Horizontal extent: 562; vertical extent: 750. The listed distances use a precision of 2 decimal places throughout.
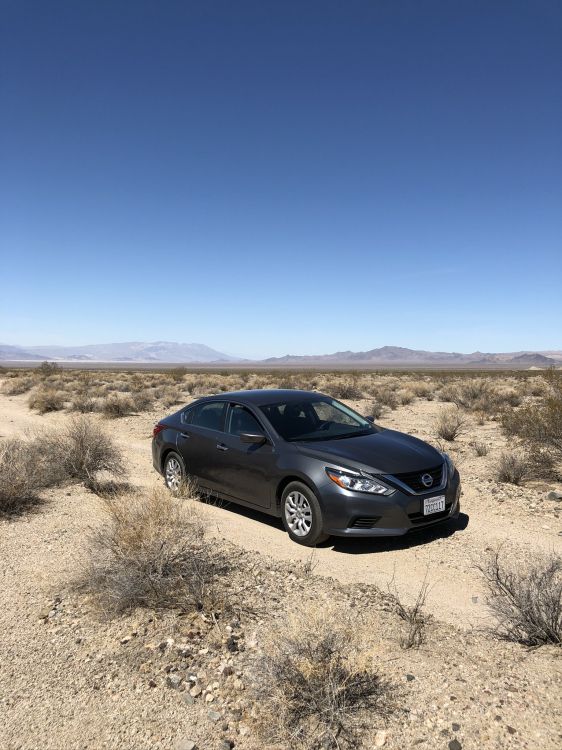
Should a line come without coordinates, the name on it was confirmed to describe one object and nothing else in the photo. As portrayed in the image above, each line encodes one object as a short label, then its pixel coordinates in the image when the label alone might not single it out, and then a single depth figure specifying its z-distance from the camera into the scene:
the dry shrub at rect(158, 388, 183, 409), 21.06
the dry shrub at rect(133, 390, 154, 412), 18.83
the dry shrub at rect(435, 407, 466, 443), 12.09
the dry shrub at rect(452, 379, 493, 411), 18.50
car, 5.24
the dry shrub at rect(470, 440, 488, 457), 10.36
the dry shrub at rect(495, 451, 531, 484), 8.17
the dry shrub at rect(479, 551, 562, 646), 3.50
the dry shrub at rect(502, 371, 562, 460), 8.82
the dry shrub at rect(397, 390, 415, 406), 21.41
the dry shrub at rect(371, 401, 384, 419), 16.77
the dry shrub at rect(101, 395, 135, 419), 17.19
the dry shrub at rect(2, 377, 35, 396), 27.50
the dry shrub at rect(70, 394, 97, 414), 19.01
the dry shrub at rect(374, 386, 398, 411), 19.86
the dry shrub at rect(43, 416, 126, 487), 8.27
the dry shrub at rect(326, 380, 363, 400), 23.27
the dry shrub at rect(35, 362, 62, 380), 40.53
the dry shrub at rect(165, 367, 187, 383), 38.16
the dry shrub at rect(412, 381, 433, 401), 24.08
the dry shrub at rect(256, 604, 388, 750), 2.75
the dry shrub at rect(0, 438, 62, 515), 6.68
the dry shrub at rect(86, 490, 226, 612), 4.11
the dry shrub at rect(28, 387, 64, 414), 19.20
